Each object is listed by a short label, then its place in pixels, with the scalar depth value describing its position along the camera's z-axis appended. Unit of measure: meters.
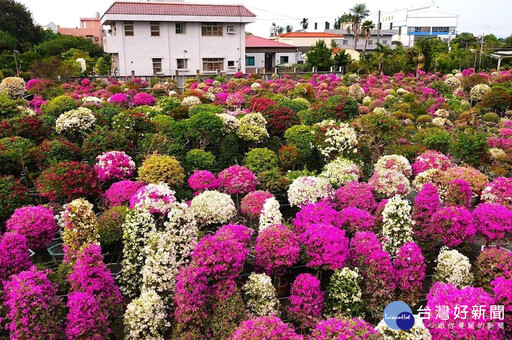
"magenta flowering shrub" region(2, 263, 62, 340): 5.30
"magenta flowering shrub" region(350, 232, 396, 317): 6.43
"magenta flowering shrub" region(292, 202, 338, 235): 7.42
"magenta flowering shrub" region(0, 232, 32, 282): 6.28
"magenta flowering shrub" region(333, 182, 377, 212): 8.52
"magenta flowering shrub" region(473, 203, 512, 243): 7.25
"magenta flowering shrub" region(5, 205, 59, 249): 7.18
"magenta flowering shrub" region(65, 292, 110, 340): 5.48
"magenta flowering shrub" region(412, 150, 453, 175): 10.66
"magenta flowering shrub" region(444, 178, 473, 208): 8.17
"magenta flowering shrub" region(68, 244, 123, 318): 5.81
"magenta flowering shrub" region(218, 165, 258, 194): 9.14
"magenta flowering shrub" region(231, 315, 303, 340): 4.82
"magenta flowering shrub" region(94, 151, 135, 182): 9.24
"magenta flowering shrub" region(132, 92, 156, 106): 17.66
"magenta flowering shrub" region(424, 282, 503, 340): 5.52
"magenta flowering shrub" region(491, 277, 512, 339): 5.87
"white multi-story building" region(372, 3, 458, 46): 80.00
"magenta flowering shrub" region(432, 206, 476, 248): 7.10
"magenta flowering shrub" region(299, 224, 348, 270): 6.47
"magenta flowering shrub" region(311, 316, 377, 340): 4.95
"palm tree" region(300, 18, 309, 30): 71.88
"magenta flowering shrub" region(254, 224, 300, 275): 6.38
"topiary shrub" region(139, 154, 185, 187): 8.91
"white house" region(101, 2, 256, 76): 32.69
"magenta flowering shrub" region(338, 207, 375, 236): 7.61
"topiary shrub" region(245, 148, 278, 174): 9.99
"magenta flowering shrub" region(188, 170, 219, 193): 9.05
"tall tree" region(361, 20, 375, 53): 43.06
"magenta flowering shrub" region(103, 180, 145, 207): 8.52
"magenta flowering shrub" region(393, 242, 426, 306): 6.54
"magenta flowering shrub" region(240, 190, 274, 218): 8.26
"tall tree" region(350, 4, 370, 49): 49.06
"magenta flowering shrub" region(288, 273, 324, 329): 6.22
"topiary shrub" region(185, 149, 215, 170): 10.16
